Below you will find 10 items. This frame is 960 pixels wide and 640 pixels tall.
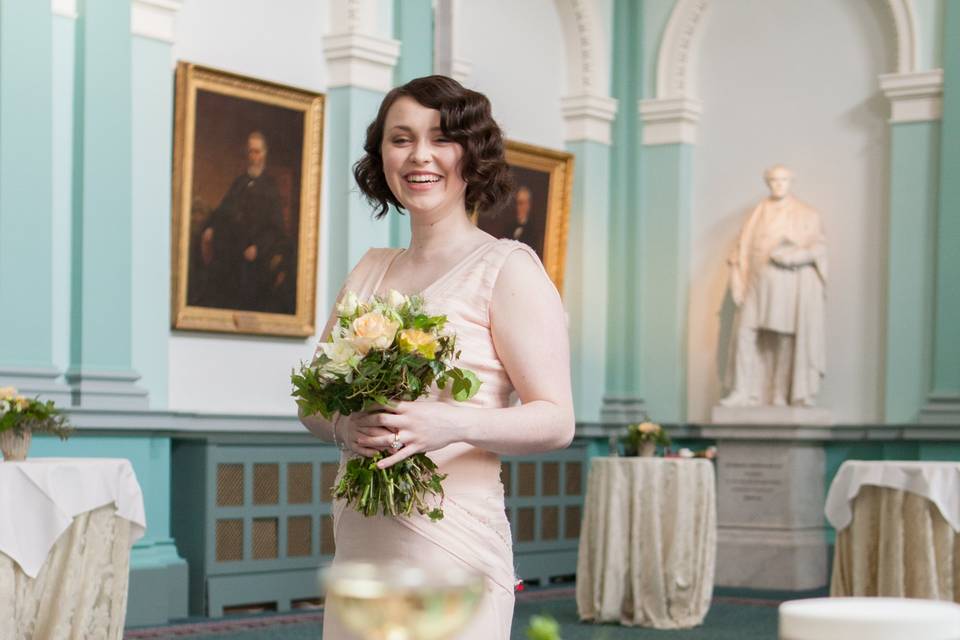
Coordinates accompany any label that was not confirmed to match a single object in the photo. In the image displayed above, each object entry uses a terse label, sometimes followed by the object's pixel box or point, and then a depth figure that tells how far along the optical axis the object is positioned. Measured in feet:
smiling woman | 7.99
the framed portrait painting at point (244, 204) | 30.60
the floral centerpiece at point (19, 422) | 20.67
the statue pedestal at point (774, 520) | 37.01
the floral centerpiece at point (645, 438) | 30.60
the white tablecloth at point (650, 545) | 29.55
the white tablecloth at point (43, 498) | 19.19
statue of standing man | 37.47
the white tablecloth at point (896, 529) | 25.39
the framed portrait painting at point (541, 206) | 38.91
